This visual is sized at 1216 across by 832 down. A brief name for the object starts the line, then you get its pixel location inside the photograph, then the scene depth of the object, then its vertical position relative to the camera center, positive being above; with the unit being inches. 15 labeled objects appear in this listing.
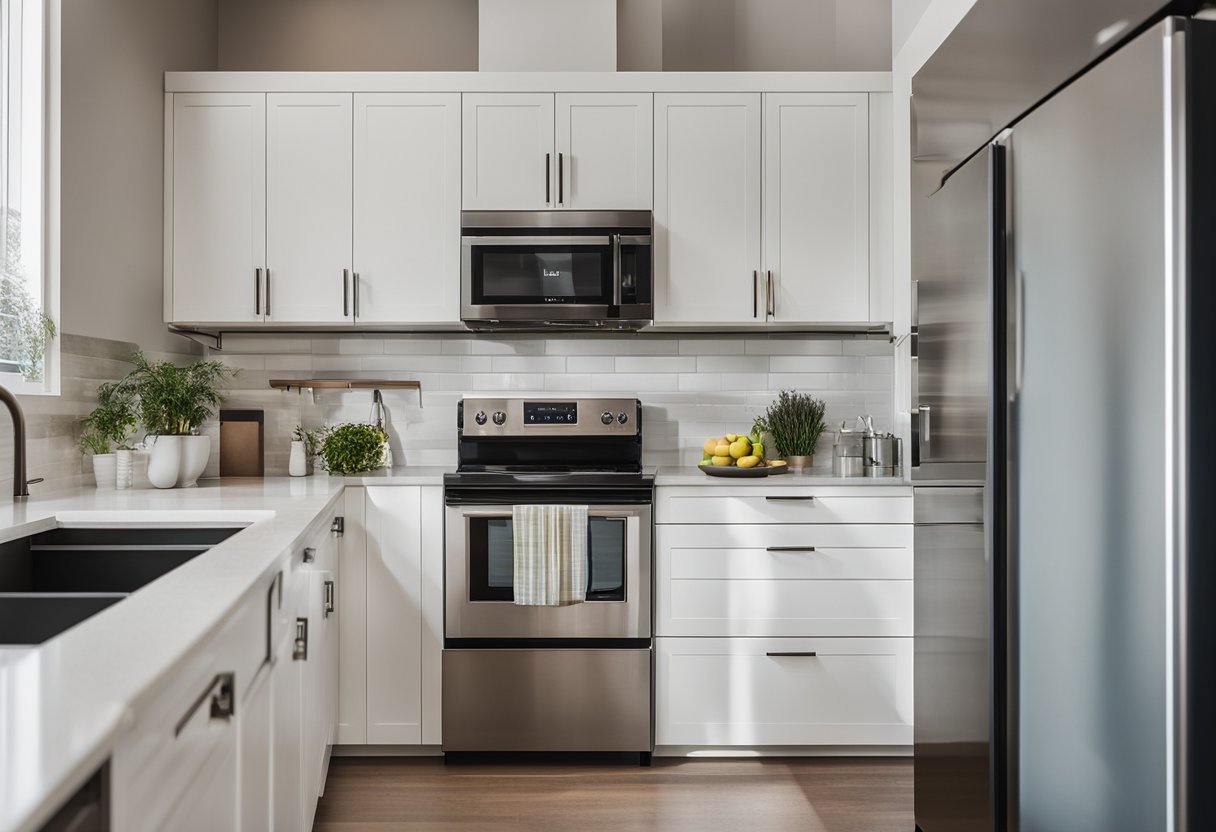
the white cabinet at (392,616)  113.0 -24.9
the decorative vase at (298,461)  127.1 -5.6
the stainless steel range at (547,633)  111.7 -26.7
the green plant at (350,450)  121.8 -3.8
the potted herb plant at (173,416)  107.3 +0.8
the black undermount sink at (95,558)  72.7 -11.5
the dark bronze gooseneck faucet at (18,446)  81.4 -2.4
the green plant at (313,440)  132.0 -2.7
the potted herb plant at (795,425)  130.8 -0.2
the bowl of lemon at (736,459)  118.0 -4.9
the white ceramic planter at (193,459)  111.2 -4.8
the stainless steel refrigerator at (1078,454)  46.3 -1.9
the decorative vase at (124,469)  103.9 -5.6
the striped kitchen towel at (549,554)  110.3 -16.5
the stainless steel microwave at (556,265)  120.9 +21.7
